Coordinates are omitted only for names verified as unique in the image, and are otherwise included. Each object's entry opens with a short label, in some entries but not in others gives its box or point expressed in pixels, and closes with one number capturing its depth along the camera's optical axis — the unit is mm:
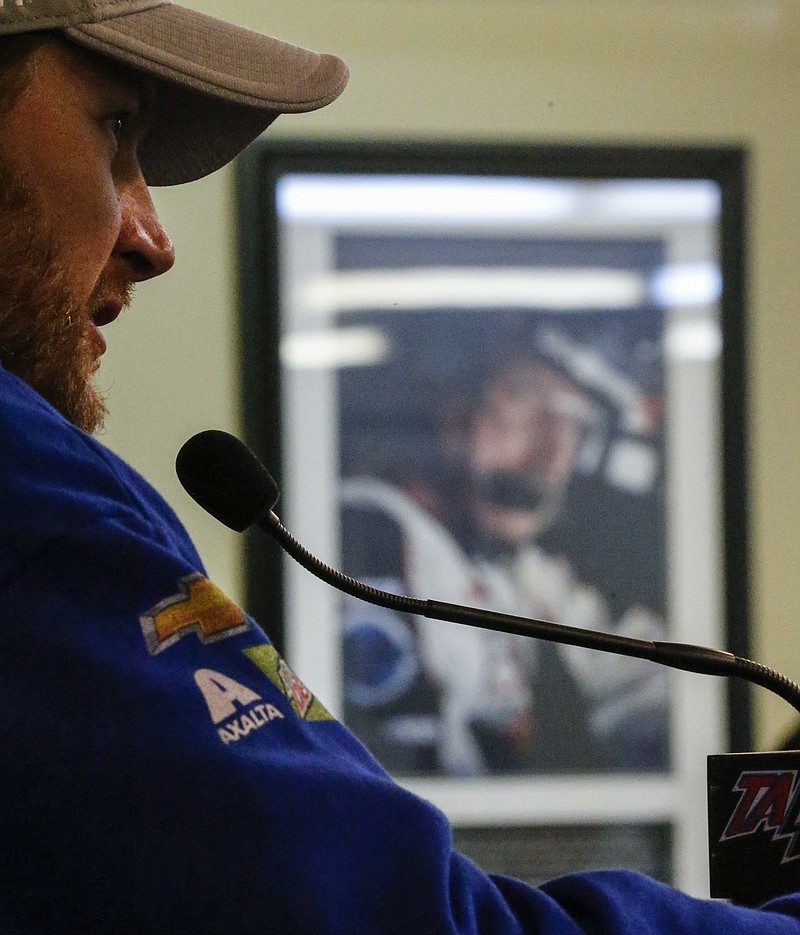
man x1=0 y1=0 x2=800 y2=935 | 3448
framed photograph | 4965
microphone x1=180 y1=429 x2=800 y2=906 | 3548
